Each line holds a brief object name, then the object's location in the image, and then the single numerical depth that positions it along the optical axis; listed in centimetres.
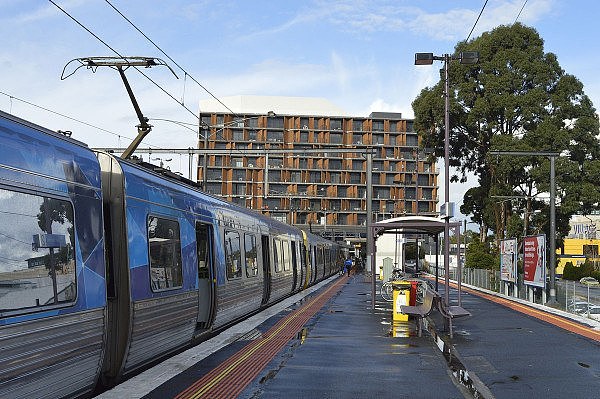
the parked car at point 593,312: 2162
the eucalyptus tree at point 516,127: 4438
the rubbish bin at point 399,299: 2005
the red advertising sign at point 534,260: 2609
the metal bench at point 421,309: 1623
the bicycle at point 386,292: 2880
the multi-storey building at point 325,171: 12150
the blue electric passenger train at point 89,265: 655
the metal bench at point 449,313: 1603
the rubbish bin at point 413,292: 2097
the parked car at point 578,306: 2256
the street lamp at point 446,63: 2217
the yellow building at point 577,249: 11688
